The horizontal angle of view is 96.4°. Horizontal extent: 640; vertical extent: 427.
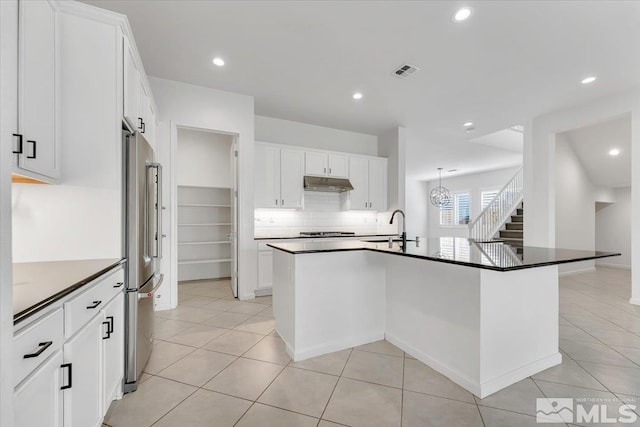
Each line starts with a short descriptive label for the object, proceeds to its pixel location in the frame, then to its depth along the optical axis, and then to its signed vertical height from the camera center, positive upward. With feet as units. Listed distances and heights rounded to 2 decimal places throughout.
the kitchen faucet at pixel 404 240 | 9.28 -0.88
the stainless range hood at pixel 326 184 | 15.69 +1.68
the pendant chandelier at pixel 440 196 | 34.43 +2.14
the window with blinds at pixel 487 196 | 32.78 +2.04
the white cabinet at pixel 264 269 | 13.76 -2.69
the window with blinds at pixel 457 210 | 35.42 +0.44
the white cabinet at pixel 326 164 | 16.06 +2.88
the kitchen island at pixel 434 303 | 6.20 -2.34
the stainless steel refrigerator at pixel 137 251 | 6.28 -0.85
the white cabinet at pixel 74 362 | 3.03 -2.00
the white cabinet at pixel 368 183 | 17.44 +1.93
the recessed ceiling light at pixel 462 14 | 7.79 +5.55
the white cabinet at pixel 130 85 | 6.47 +3.14
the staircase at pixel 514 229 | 23.50 -1.38
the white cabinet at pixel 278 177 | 14.75 +1.98
